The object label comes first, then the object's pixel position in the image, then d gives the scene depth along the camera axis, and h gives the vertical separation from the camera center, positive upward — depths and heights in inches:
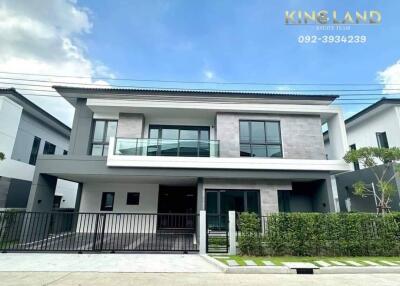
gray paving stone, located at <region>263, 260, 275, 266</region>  247.0 -61.3
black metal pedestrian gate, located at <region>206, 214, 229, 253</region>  323.0 -47.6
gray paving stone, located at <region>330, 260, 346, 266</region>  249.4 -60.8
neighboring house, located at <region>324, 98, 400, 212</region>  509.0 +180.3
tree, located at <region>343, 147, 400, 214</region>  373.0 +83.9
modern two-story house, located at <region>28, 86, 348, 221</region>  436.1 +106.2
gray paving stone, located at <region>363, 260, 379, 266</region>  251.8 -60.5
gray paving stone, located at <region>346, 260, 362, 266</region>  250.2 -60.6
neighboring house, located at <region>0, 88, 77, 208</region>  498.6 +156.2
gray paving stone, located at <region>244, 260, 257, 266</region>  246.1 -61.5
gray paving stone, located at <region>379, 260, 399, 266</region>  252.7 -60.5
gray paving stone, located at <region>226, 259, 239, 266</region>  243.8 -61.3
